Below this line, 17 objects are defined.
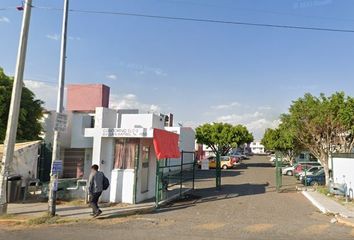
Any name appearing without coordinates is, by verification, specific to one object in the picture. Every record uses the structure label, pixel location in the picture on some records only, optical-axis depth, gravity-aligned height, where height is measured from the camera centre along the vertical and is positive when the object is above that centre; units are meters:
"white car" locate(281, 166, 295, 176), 37.04 -0.27
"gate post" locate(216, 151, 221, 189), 21.64 -0.51
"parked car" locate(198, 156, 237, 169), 46.97 +0.53
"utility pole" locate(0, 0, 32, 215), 11.72 +1.62
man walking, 11.78 -0.83
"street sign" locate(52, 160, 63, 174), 11.75 -0.17
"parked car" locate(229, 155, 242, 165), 51.47 +0.94
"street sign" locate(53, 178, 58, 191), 11.67 -0.76
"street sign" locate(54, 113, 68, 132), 11.88 +1.25
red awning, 14.29 +0.84
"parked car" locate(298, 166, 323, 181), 26.85 -0.17
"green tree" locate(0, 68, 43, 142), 20.64 +2.80
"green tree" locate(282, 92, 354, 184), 24.89 +3.17
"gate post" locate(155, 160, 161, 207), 14.00 -0.78
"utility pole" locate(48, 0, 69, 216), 11.64 +1.68
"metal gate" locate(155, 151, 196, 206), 14.13 -1.28
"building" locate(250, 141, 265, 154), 170.12 +8.92
